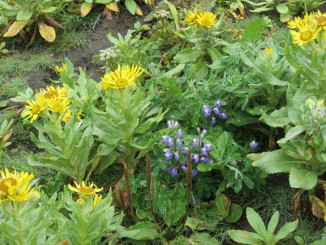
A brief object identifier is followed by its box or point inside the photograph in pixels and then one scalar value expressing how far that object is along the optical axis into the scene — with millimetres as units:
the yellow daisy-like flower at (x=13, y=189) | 1946
